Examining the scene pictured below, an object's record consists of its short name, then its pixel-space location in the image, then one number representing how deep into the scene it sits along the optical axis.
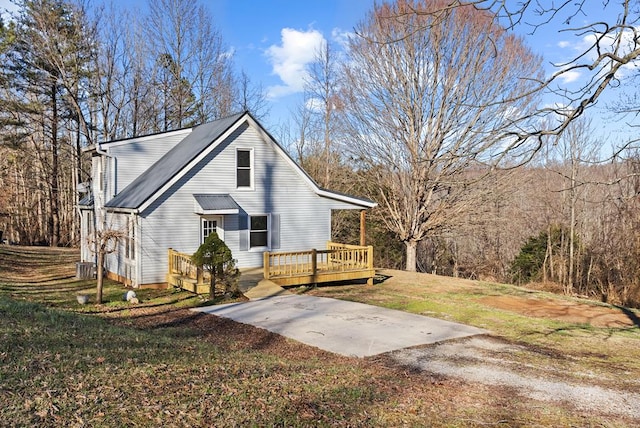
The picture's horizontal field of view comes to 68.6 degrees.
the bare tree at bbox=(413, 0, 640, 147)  4.45
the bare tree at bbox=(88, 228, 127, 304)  12.66
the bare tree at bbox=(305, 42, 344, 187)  28.16
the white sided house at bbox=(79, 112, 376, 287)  15.52
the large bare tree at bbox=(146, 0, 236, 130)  30.77
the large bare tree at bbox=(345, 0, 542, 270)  19.78
